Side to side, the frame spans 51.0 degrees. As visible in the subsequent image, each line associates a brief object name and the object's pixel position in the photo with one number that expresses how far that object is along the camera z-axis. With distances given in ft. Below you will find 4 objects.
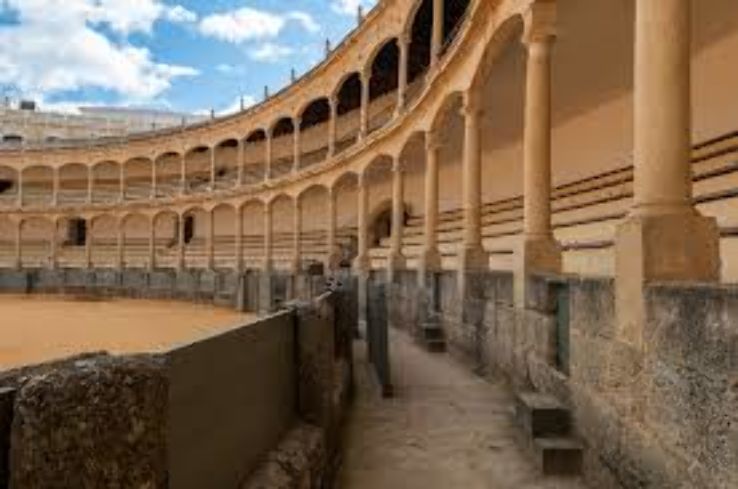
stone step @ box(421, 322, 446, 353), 44.11
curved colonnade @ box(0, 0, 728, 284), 41.45
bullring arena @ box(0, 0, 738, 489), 10.80
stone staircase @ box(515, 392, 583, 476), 19.94
